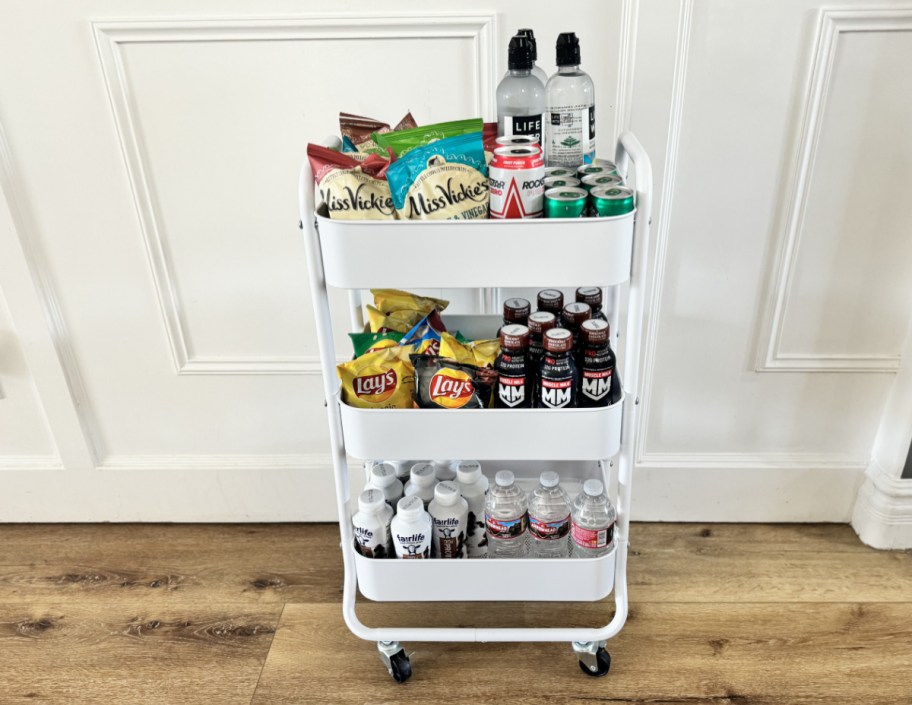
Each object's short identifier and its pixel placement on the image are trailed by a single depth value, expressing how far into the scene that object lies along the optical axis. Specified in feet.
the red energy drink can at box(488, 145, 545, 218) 2.93
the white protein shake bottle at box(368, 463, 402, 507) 4.00
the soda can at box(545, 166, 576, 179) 3.27
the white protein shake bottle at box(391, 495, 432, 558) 3.71
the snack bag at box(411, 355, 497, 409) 3.41
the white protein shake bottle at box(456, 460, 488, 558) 3.94
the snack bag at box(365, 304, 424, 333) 3.88
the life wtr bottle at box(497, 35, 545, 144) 3.21
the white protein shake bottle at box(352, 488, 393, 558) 3.76
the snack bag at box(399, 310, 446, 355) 3.55
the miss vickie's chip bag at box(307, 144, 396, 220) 3.03
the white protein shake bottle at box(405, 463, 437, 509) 3.95
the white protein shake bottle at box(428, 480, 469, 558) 3.80
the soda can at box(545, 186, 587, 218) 2.99
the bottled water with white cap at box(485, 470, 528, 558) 3.79
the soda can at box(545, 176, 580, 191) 3.13
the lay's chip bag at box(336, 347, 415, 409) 3.46
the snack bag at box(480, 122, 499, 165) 3.39
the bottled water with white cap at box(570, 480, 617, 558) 3.74
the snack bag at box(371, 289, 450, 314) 3.95
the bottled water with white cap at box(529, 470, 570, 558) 3.76
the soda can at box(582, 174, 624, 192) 3.14
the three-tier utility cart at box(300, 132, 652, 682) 3.05
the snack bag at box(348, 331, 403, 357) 3.71
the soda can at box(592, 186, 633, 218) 2.98
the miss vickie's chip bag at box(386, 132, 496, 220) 3.02
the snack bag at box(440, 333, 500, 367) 3.47
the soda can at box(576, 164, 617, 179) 3.28
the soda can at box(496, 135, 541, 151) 3.14
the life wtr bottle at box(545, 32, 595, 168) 3.26
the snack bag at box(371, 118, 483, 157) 3.17
